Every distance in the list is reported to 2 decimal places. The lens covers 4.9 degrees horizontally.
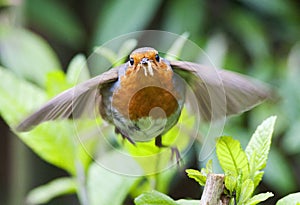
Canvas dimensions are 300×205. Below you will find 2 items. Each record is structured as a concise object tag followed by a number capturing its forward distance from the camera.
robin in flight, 2.63
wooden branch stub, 2.53
